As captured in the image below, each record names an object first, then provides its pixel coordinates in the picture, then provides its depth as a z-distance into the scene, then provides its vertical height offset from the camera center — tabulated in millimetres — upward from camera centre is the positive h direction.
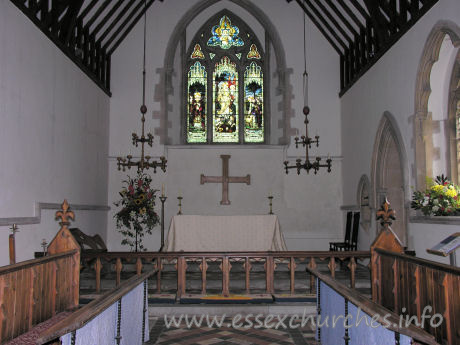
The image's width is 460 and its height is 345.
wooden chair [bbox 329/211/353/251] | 9594 -438
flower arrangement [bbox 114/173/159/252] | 8234 +98
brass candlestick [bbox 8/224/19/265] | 5119 -394
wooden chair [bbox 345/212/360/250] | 8953 -495
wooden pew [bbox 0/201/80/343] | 3273 -600
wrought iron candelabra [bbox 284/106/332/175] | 8484 +836
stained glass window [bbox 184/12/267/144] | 11453 +3028
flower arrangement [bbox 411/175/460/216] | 5641 +125
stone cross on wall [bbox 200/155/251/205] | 10547 +676
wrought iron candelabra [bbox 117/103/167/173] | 7879 +801
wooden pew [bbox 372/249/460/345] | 3186 -610
